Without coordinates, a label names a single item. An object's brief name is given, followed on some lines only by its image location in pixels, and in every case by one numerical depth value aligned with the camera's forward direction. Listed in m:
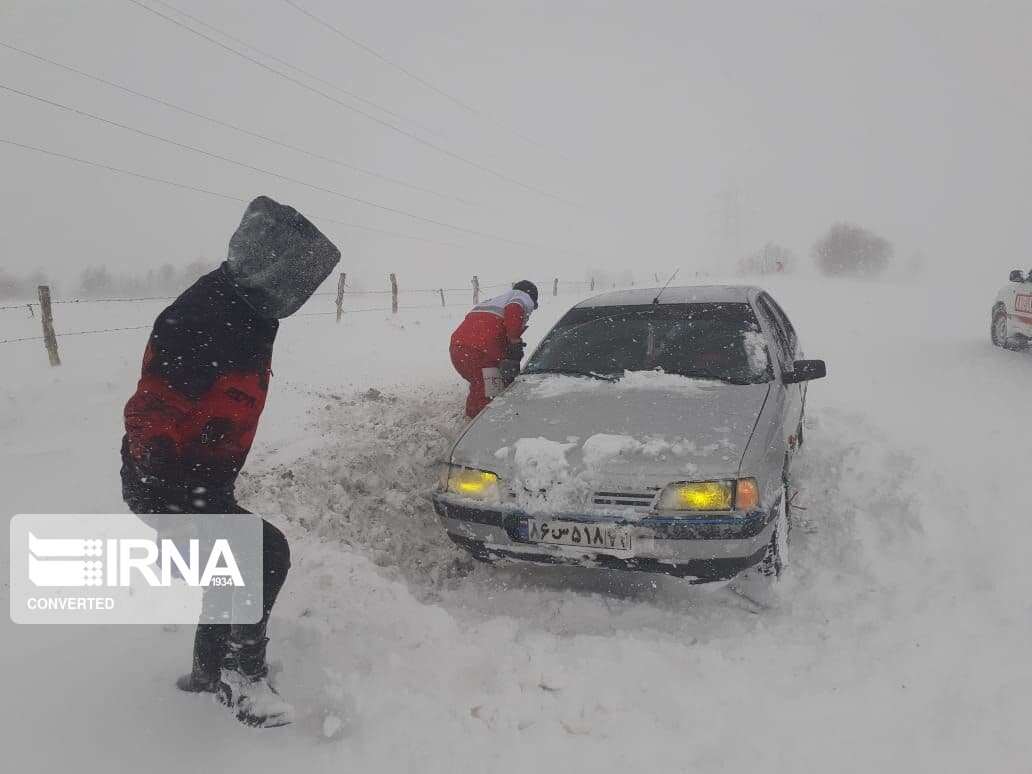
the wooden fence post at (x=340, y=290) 13.81
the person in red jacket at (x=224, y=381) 1.83
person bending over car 5.36
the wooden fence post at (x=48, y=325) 7.59
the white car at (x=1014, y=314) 9.29
